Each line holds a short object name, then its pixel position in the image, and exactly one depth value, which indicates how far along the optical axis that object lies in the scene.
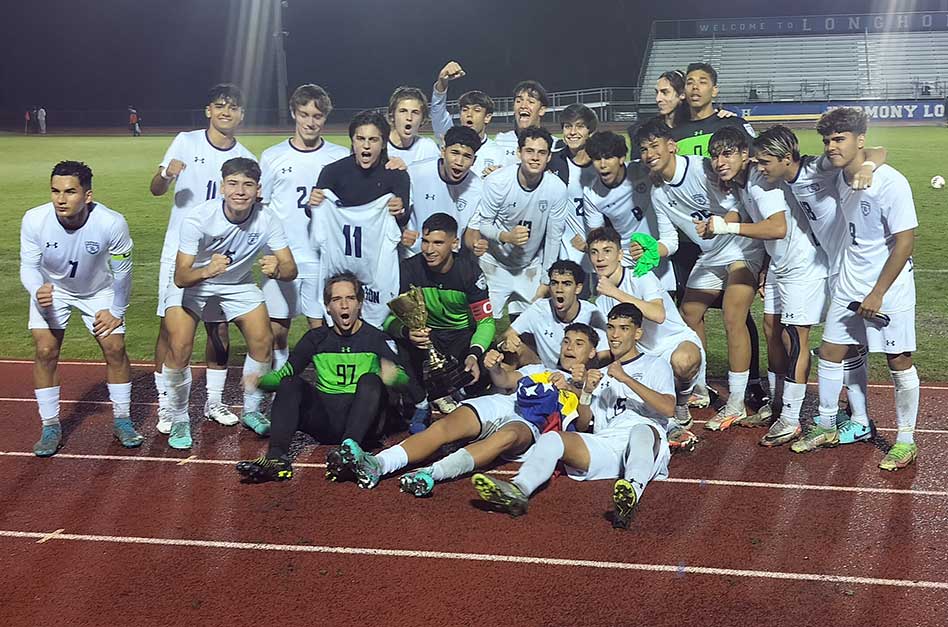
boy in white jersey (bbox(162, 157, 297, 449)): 6.27
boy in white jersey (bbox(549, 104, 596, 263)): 7.36
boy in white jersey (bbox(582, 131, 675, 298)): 6.84
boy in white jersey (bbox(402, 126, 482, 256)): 7.10
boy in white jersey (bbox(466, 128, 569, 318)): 6.95
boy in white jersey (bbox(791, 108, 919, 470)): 5.64
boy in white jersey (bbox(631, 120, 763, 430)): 6.66
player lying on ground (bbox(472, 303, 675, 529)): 5.33
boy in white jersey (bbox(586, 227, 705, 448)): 6.25
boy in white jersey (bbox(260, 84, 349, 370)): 7.10
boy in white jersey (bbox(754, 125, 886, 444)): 6.09
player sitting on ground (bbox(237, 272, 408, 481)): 5.91
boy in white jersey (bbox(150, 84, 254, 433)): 6.94
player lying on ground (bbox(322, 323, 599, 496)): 5.60
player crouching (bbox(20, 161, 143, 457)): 6.13
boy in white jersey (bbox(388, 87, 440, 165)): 7.61
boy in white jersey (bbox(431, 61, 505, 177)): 7.89
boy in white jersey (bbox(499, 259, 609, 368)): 6.25
